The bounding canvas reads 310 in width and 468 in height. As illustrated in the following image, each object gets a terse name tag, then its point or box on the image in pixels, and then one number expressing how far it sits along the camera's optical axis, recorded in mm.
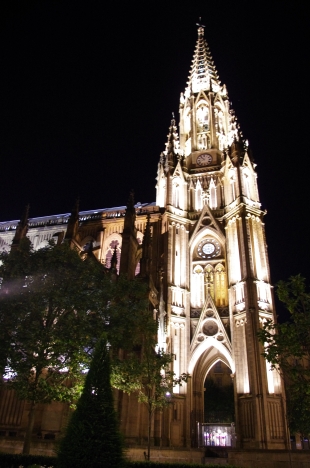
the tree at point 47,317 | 17734
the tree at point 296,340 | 16281
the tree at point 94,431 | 10078
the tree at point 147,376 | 19812
